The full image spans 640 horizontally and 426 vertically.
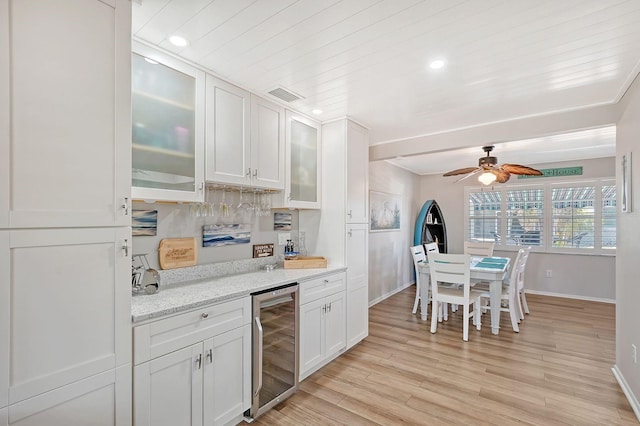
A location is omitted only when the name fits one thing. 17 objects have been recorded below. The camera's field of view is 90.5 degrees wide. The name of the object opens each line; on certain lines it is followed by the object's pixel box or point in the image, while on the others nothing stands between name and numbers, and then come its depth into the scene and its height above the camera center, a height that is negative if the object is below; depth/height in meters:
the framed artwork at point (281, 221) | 3.22 -0.08
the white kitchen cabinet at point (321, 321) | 2.69 -0.99
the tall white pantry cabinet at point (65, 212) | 1.22 +0.00
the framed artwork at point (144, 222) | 2.15 -0.07
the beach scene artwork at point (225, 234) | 2.59 -0.18
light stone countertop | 1.72 -0.52
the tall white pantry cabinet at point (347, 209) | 3.25 +0.05
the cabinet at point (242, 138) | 2.32 +0.60
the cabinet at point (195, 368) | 1.63 -0.90
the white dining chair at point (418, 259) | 4.63 -0.70
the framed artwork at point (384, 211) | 5.24 +0.05
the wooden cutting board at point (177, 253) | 2.29 -0.30
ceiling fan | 4.03 +0.57
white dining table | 3.84 -0.80
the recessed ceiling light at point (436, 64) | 2.09 +1.01
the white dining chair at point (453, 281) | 3.69 -0.81
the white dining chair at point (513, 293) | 3.89 -1.01
